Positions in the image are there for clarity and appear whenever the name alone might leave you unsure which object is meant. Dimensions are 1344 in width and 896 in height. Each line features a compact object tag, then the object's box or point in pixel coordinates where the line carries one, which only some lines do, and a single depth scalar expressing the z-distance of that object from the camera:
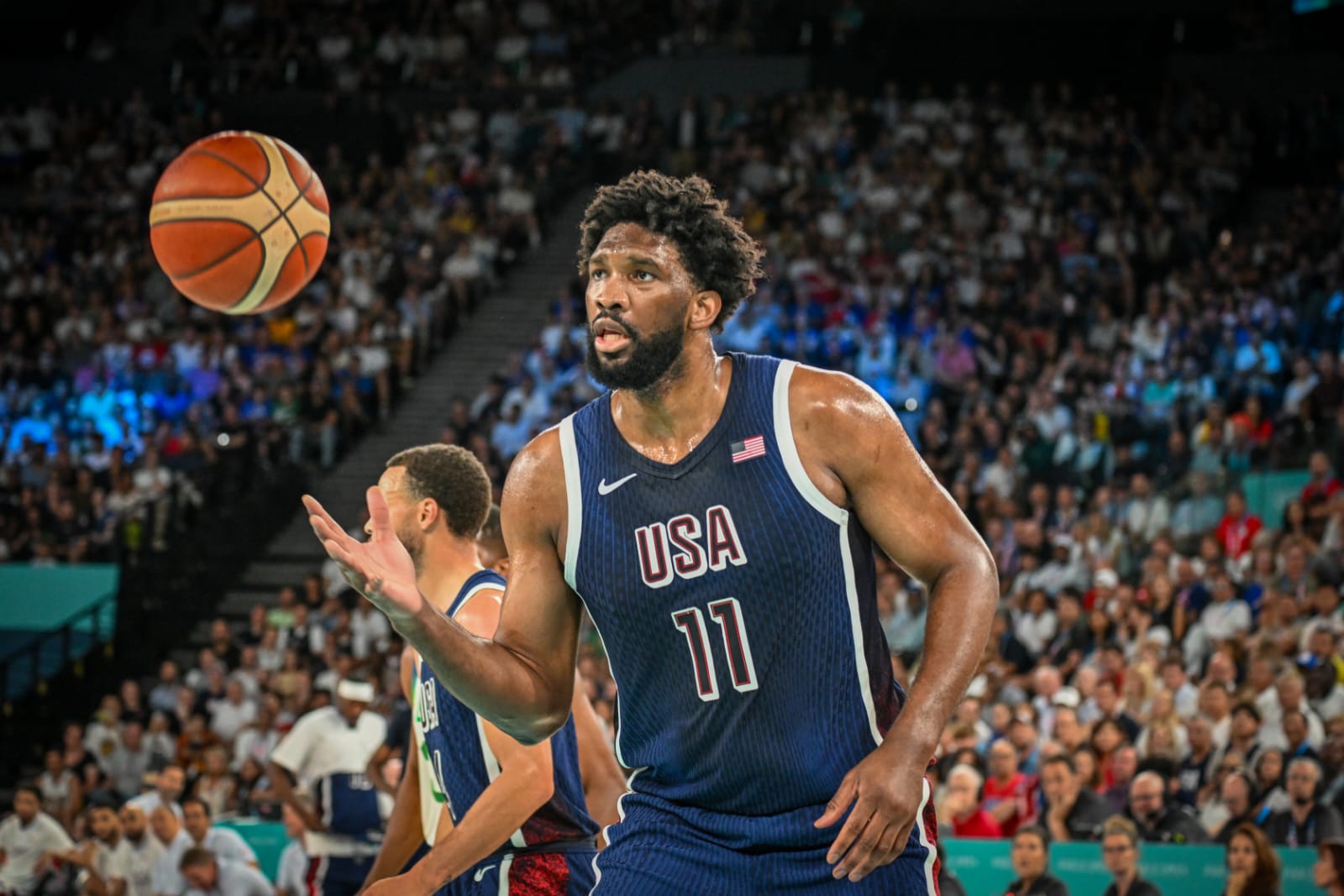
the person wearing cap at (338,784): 9.53
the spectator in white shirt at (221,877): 11.32
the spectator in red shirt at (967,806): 10.87
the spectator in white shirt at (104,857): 12.49
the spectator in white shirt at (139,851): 12.47
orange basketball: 7.03
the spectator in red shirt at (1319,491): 13.50
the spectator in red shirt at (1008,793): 10.87
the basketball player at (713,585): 3.76
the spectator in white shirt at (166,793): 12.77
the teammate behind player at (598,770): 5.73
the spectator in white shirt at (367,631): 16.78
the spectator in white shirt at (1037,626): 13.86
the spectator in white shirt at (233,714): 16.34
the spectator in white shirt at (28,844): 13.55
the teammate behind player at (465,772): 5.04
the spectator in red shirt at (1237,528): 14.24
